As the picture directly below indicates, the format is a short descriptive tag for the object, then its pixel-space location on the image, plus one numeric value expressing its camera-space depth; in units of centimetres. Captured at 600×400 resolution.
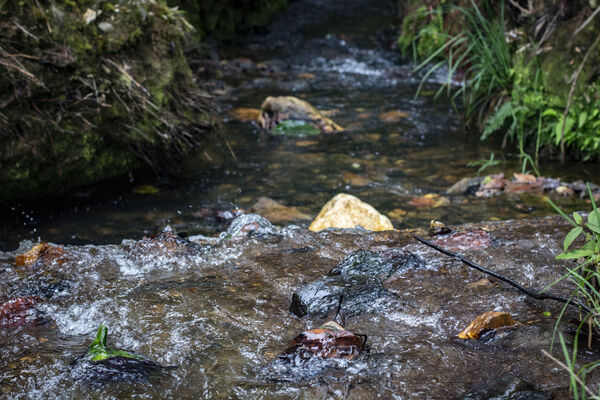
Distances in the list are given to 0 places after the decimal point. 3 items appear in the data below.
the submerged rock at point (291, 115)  604
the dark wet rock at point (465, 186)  436
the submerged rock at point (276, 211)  389
